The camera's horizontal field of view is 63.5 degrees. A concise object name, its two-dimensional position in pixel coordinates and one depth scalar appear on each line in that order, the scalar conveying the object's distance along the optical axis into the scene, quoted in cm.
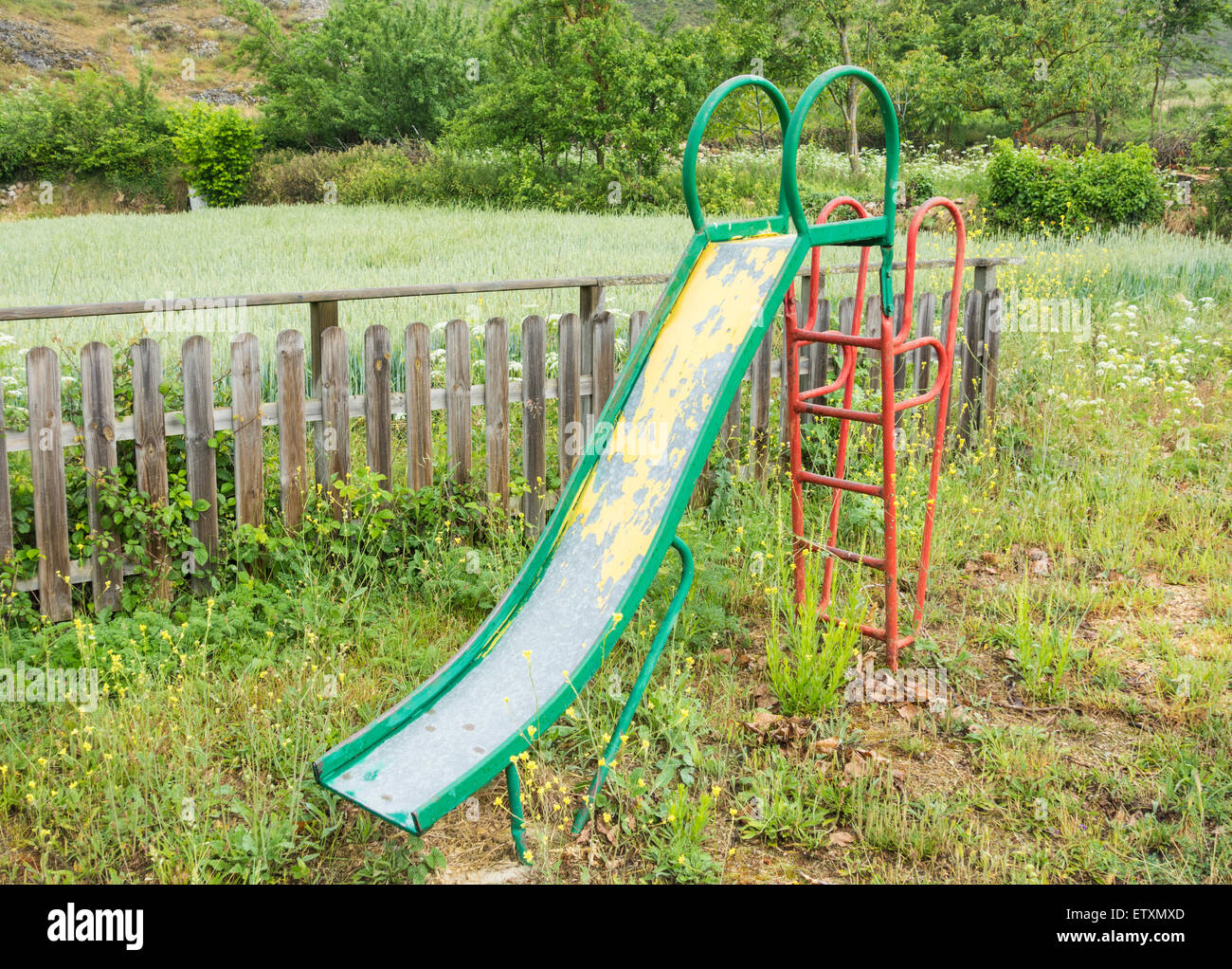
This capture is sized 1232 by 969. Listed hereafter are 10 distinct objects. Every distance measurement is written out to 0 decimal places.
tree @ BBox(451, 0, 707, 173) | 1930
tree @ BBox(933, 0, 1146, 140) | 2589
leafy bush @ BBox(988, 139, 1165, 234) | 1548
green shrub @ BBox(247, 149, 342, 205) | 2464
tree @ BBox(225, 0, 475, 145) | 2842
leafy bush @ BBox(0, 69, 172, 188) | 3064
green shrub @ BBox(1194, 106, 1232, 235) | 1530
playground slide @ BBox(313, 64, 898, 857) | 269
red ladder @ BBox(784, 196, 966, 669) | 360
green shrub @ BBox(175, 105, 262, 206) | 2780
